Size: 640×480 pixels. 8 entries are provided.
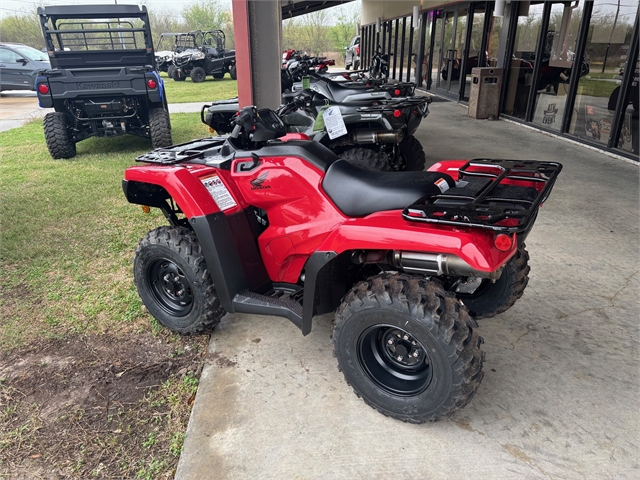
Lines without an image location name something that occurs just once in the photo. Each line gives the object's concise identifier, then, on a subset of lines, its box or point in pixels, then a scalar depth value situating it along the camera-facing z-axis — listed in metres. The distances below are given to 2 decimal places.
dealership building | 6.84
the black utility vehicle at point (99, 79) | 7.11
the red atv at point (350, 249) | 1.97
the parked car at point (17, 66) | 16.25
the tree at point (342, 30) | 46.05
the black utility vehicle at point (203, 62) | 22.30
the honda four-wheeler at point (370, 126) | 5.20
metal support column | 4.86
